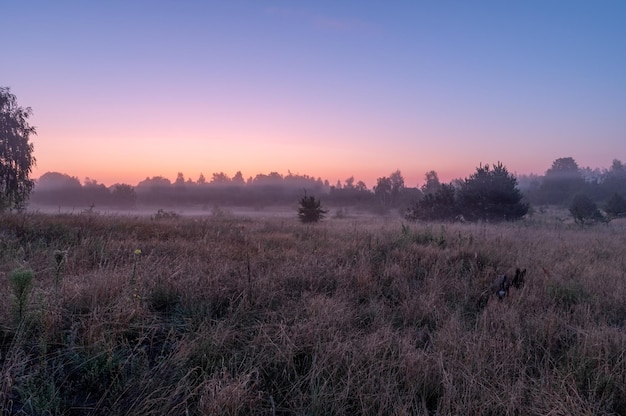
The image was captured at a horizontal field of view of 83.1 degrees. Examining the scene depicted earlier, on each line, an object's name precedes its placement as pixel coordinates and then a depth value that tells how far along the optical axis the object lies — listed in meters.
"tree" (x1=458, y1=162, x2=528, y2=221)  29.20
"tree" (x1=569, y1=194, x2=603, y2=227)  26.59
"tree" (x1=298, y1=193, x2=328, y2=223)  22.44
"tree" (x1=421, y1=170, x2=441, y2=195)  63.32
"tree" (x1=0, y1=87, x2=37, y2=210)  21.16
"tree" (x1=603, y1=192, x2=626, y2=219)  31.85
